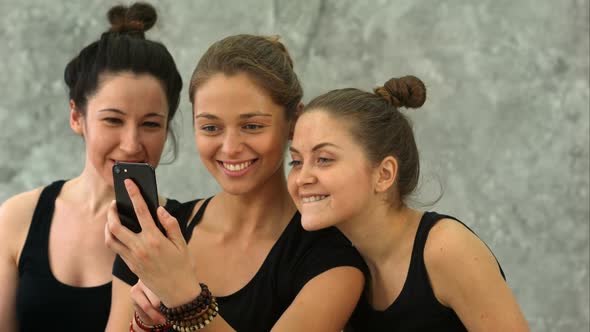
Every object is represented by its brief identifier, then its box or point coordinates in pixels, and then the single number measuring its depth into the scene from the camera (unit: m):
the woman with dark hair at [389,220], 2.89
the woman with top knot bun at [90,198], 3.13
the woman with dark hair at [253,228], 2.92
